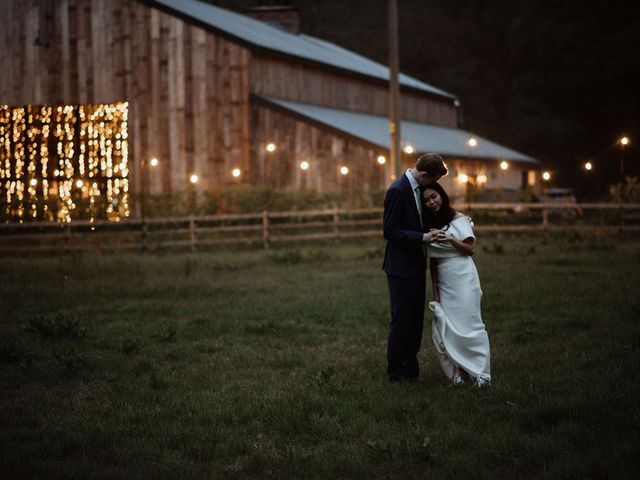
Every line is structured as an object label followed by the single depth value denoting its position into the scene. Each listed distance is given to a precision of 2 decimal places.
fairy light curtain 31.53
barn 30.19
